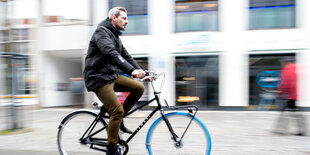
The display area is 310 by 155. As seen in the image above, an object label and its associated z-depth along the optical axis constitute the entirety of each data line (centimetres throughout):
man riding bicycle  282
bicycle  290
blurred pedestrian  512
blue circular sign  997
